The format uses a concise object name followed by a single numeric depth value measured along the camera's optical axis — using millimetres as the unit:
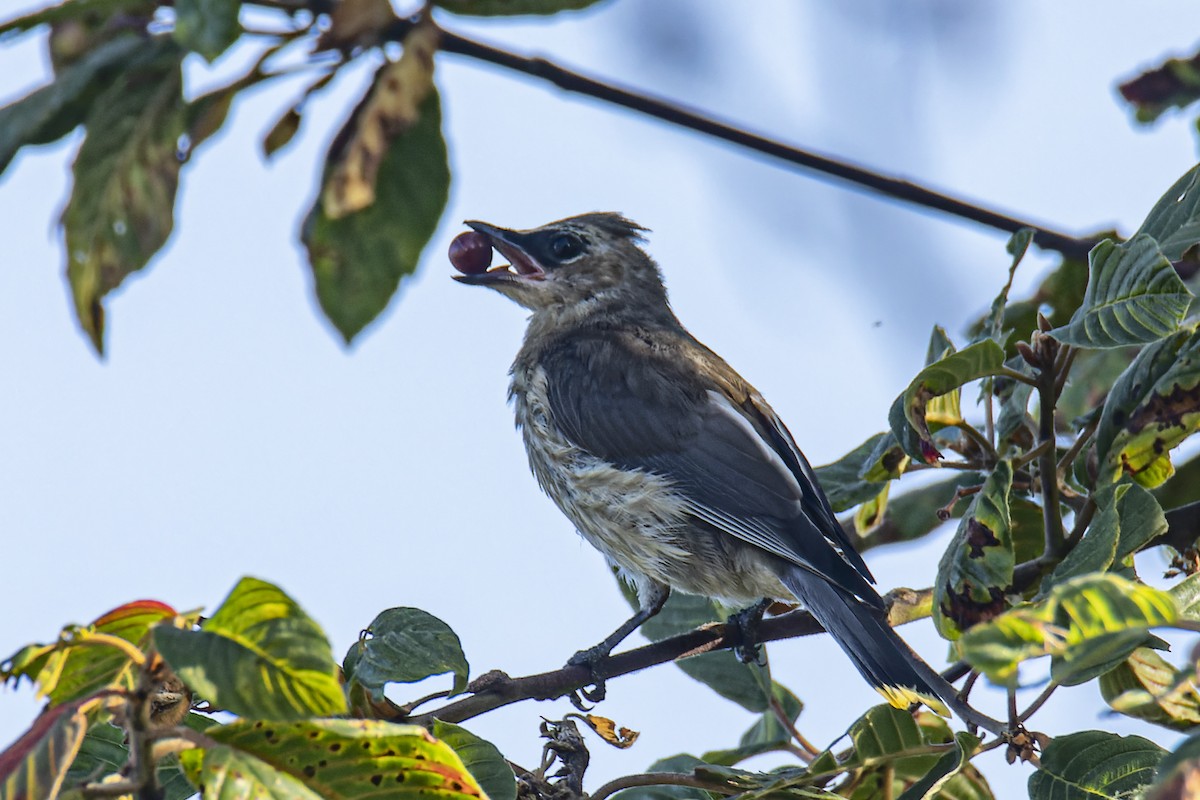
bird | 8742
